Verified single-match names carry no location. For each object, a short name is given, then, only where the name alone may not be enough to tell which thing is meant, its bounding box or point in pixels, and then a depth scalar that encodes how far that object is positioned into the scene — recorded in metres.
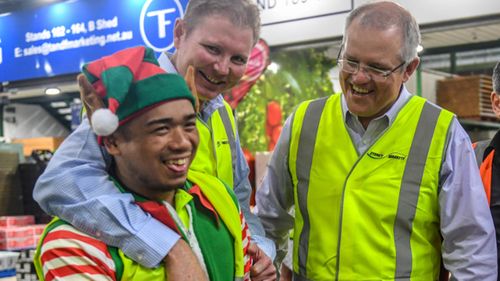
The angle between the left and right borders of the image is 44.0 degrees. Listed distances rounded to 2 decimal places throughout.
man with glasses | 1.84
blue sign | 4.64
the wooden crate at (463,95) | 4.55
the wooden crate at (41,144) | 8.07
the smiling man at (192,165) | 1.30
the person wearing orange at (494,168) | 2.07
